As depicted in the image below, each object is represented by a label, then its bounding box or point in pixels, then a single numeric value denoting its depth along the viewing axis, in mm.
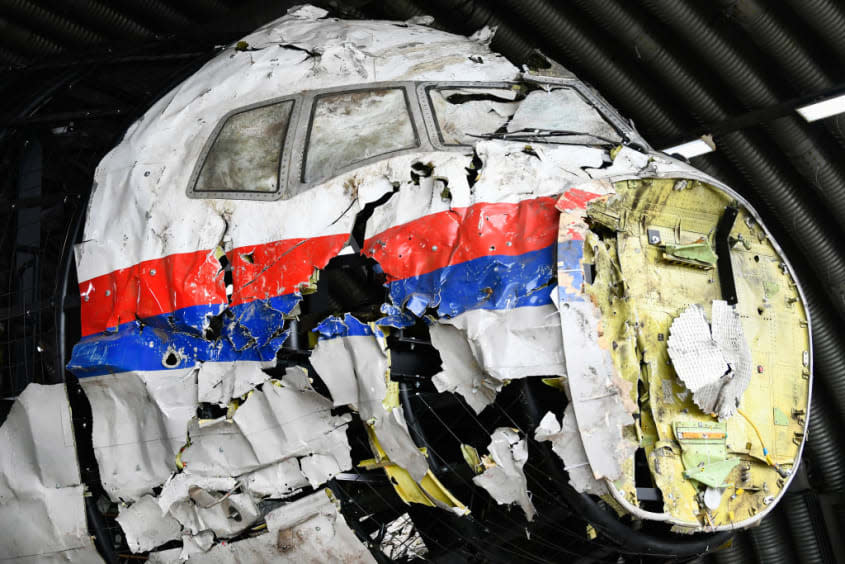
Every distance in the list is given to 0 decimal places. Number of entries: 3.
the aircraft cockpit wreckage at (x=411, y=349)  9445
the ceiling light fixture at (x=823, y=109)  16375
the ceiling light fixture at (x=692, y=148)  18547
